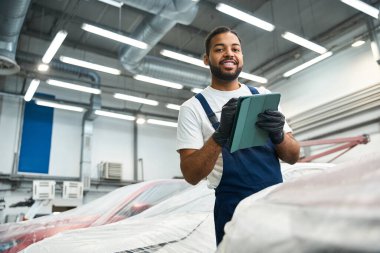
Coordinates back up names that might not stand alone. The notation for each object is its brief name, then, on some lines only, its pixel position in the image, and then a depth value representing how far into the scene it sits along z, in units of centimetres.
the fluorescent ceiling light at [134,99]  825
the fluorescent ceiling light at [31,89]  732
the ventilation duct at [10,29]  565
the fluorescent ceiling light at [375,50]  688
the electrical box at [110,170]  1018
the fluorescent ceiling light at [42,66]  719
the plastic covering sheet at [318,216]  34
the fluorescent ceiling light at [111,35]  520
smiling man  110
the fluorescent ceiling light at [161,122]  958
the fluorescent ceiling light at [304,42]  593
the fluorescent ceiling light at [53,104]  852
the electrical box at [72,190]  729
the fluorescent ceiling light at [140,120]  974
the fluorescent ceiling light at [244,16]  506
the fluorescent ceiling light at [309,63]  676
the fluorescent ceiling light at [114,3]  522
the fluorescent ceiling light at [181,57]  619
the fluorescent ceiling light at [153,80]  740
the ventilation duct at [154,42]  606
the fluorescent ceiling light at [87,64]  614
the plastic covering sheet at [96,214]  254
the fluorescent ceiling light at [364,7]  531
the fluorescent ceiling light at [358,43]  720
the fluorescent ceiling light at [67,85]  741
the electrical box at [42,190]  571
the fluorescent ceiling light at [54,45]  535
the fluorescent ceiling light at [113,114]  919
